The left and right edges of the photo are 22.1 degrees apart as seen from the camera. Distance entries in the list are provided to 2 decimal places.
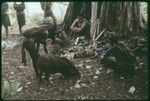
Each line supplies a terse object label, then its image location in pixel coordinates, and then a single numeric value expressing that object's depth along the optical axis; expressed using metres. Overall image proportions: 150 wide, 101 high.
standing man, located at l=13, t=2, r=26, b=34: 7.57
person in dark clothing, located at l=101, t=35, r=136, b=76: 5.72
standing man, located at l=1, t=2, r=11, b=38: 7.79
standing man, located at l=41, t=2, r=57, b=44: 6.05
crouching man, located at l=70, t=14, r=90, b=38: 7.02
